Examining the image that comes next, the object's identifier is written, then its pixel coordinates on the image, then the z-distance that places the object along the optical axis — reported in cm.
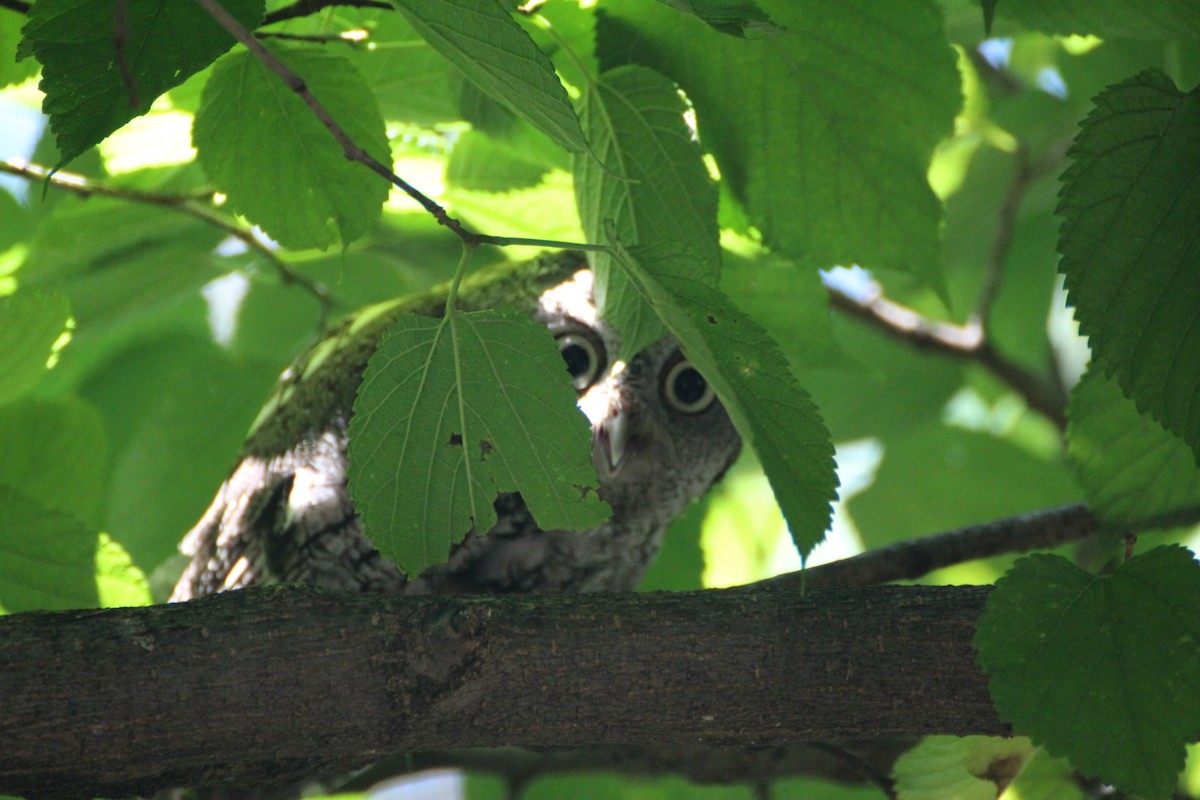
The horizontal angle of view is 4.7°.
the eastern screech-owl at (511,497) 437
